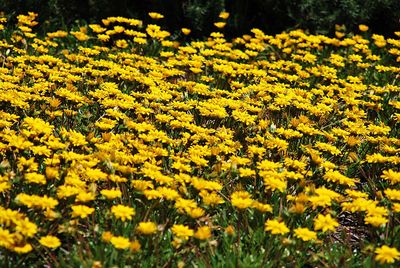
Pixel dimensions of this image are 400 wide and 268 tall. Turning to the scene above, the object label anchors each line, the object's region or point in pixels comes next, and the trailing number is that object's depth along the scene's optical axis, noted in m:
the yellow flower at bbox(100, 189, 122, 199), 5.51
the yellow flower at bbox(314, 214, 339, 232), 5.46
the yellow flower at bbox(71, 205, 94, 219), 5.22
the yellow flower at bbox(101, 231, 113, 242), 5.09
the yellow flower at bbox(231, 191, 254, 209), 5.62
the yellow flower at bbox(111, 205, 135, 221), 5.33
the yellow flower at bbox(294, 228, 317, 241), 5.37
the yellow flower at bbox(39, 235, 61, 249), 5.00
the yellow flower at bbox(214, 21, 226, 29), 11.99
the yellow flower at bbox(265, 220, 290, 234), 5.39
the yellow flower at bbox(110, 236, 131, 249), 5.01
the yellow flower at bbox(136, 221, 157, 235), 5.22
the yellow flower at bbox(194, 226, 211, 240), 5.19
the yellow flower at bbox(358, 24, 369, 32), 12.43
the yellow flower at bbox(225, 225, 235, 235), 5.57
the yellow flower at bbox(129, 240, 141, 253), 5.02
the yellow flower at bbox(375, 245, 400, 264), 5.20
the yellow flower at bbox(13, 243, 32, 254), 4.82
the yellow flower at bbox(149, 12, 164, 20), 11.50
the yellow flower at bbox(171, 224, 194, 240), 5.27
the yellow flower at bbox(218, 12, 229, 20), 12.02
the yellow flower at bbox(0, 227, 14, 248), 4.85
